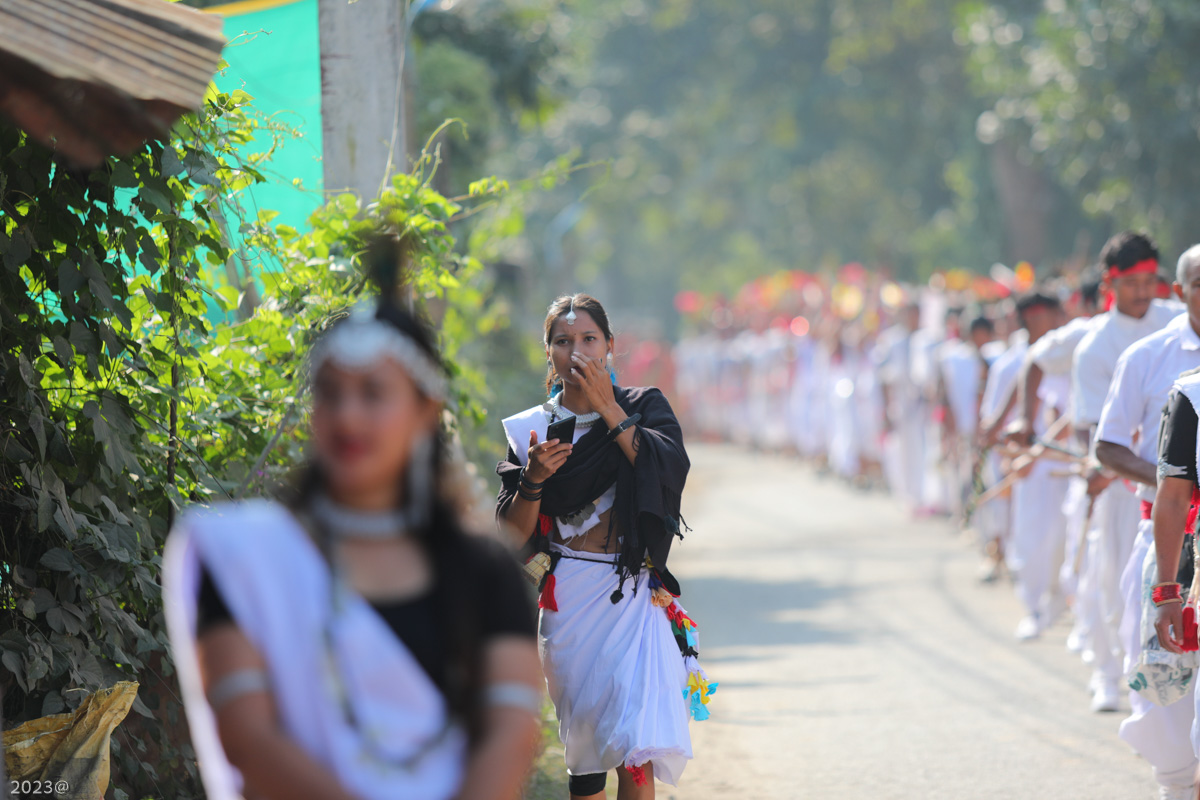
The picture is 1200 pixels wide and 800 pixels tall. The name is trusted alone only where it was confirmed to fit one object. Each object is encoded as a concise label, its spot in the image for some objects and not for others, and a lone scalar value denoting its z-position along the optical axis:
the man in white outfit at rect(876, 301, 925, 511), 36.66
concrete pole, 13.02
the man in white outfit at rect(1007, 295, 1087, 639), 20.20
